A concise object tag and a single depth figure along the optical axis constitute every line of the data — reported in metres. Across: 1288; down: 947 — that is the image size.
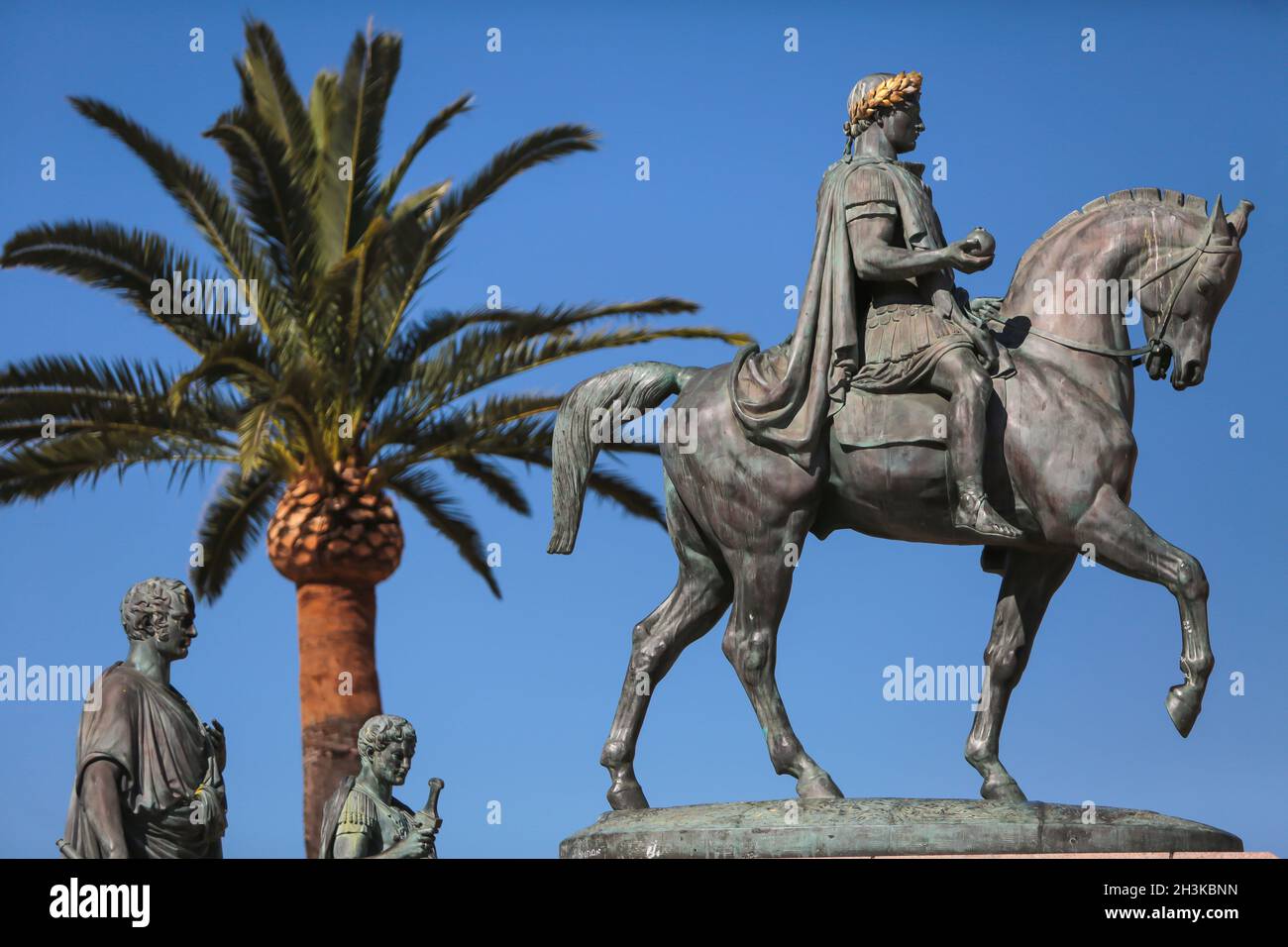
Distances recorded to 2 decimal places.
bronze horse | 11.49
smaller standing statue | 11.42
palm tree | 21.72
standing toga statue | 10.04
